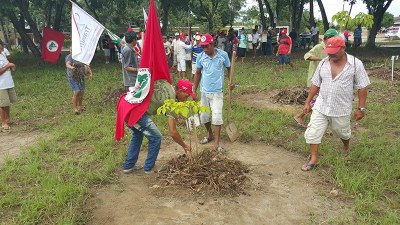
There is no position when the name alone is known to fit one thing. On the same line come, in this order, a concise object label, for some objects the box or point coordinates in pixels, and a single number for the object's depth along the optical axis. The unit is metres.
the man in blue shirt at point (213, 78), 4.88
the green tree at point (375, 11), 19.45
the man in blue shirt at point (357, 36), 20.68
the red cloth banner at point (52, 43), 10.59
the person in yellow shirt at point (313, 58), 5.84
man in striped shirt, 4.01
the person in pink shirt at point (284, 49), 11.66
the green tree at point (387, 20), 43.83
